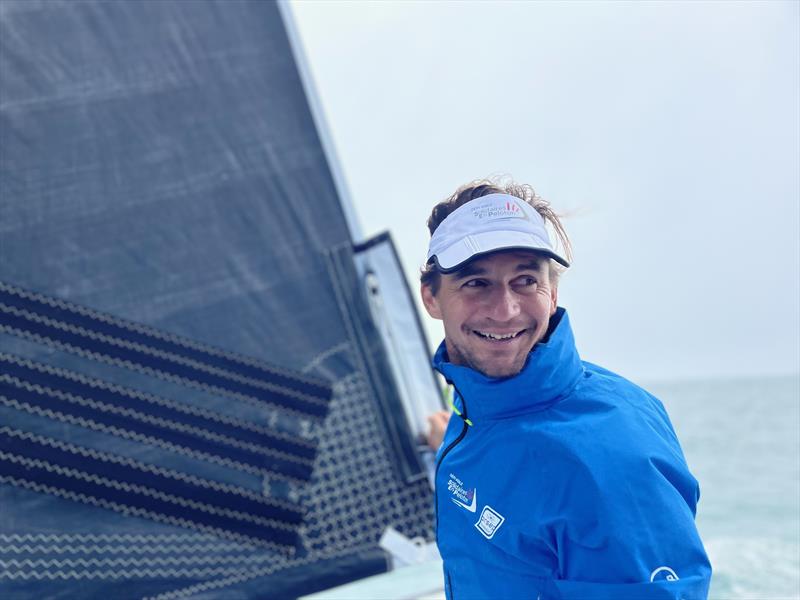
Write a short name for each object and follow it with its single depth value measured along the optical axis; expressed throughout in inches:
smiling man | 29.7
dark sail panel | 57.6
